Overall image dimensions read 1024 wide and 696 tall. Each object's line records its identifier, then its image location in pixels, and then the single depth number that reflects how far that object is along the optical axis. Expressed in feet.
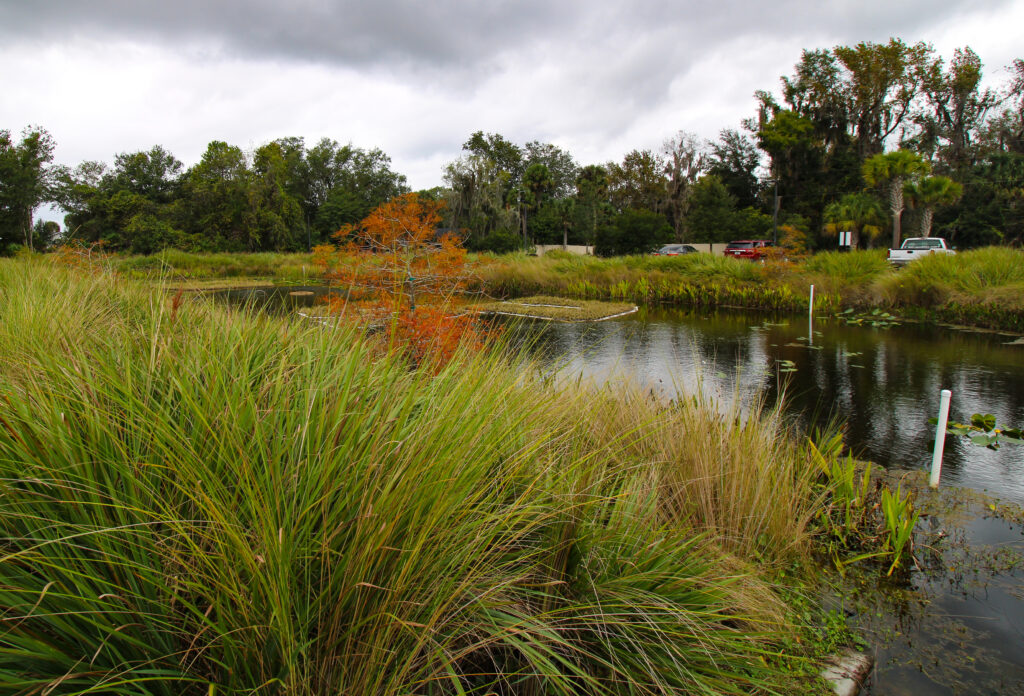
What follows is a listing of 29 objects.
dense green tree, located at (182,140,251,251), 146.12
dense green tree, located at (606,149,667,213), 169.99
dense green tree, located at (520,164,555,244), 155.02
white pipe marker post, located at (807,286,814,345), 41.34
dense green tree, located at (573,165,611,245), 149.07
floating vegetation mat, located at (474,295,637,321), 55.21
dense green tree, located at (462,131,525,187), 187.42
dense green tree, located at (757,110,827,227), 130.21
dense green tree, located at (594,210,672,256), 108.37
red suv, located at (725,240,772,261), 74.08
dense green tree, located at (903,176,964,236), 93.25
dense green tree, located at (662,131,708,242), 161.27
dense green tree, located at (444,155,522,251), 135.13
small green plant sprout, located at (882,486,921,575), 10.88
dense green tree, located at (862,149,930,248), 92.89
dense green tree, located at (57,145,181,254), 137.39
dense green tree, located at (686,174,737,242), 116.26
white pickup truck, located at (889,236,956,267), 76.28
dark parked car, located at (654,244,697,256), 101.07
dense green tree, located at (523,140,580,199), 205.98
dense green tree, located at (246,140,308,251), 149.89
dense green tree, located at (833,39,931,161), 131.95
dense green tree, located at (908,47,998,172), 134.41
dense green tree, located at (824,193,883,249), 104.01
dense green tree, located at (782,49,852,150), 137.90
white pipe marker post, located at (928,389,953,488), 14.32
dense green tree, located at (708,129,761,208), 147.84
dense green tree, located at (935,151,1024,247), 100.73
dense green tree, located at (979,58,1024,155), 124.67
